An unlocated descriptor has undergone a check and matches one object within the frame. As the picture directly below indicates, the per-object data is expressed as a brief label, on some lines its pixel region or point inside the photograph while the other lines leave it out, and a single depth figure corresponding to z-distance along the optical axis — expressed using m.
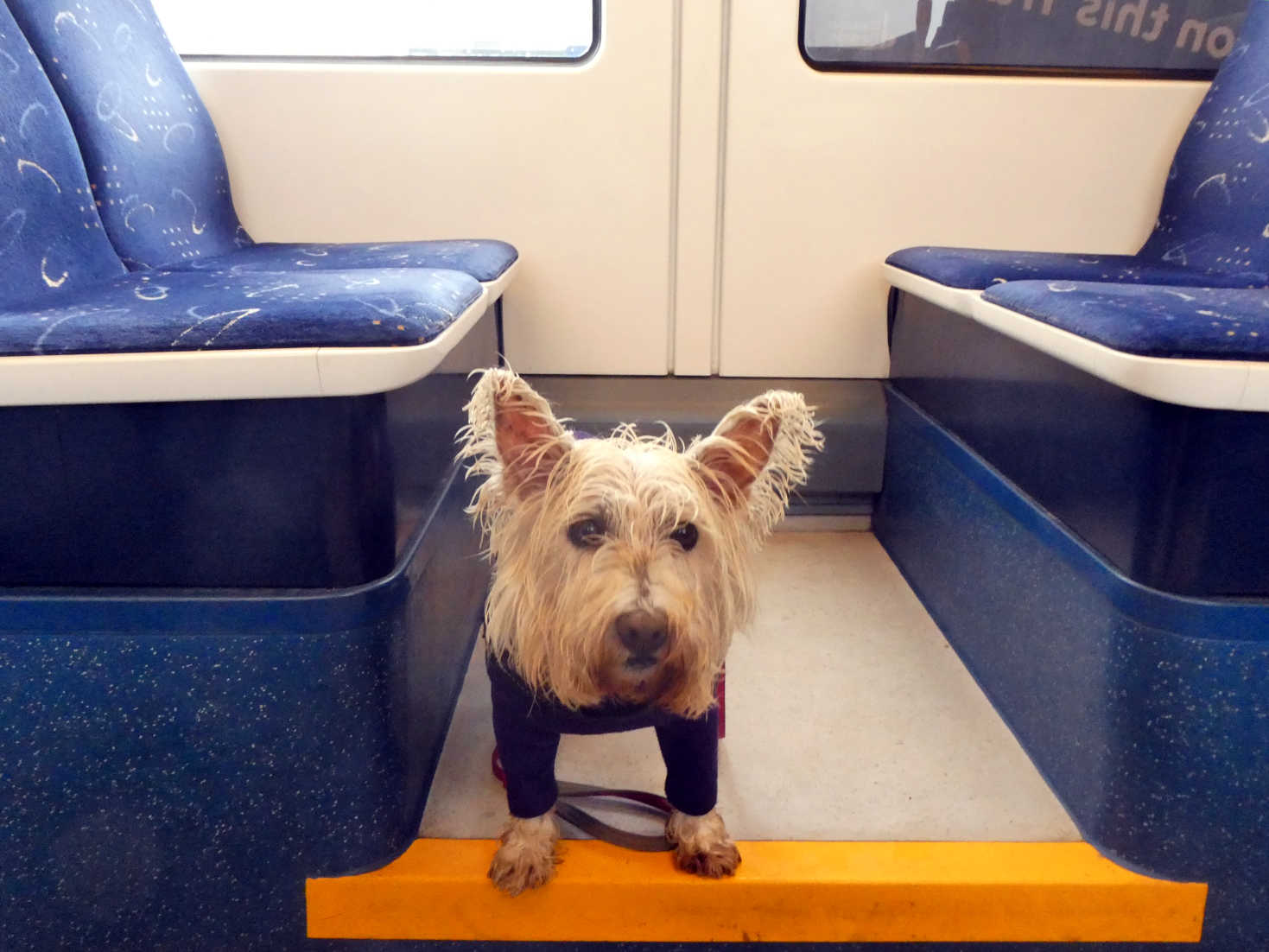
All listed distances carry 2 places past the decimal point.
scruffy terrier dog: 0.88
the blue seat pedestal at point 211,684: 0.96
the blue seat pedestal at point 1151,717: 1.01
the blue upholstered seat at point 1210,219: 1.69
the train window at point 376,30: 2.01
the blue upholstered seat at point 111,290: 0.92
